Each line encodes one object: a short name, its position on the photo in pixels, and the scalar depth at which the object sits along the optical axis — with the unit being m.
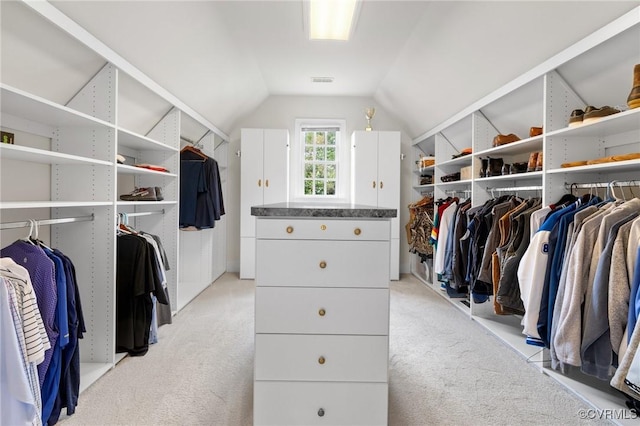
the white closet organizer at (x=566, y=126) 1.99
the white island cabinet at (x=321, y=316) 1.60
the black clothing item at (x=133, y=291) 2.52
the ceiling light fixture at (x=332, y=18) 2.72
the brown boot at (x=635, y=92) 1.79
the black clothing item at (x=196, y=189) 3.96
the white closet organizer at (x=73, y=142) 1.82
